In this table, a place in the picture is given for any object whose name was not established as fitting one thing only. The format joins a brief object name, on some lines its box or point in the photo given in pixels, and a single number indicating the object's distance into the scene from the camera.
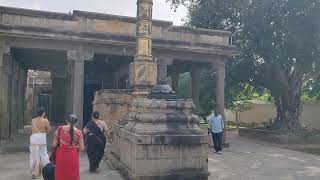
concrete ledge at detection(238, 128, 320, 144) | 18.64
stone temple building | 13.47
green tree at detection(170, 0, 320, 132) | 18.11
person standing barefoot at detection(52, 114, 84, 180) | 6.25
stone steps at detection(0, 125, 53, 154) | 12.81
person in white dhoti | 7.89
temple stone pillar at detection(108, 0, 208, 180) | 7.11
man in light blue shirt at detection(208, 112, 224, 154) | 13.16
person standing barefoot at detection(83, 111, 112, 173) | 8.75
